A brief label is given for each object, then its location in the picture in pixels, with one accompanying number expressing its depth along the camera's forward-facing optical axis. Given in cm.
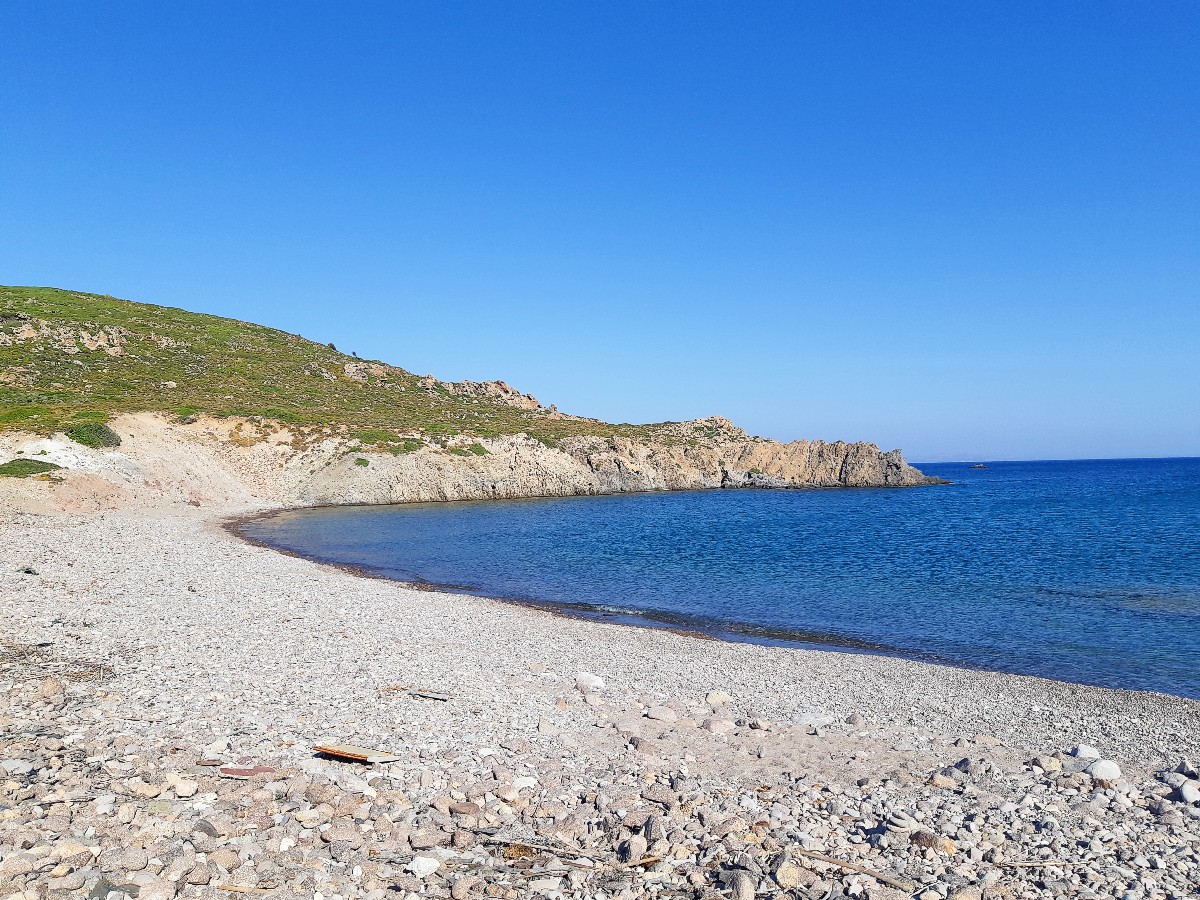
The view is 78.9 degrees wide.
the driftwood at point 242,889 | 638
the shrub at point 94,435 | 5384
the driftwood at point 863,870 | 719
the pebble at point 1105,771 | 1009
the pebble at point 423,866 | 695
